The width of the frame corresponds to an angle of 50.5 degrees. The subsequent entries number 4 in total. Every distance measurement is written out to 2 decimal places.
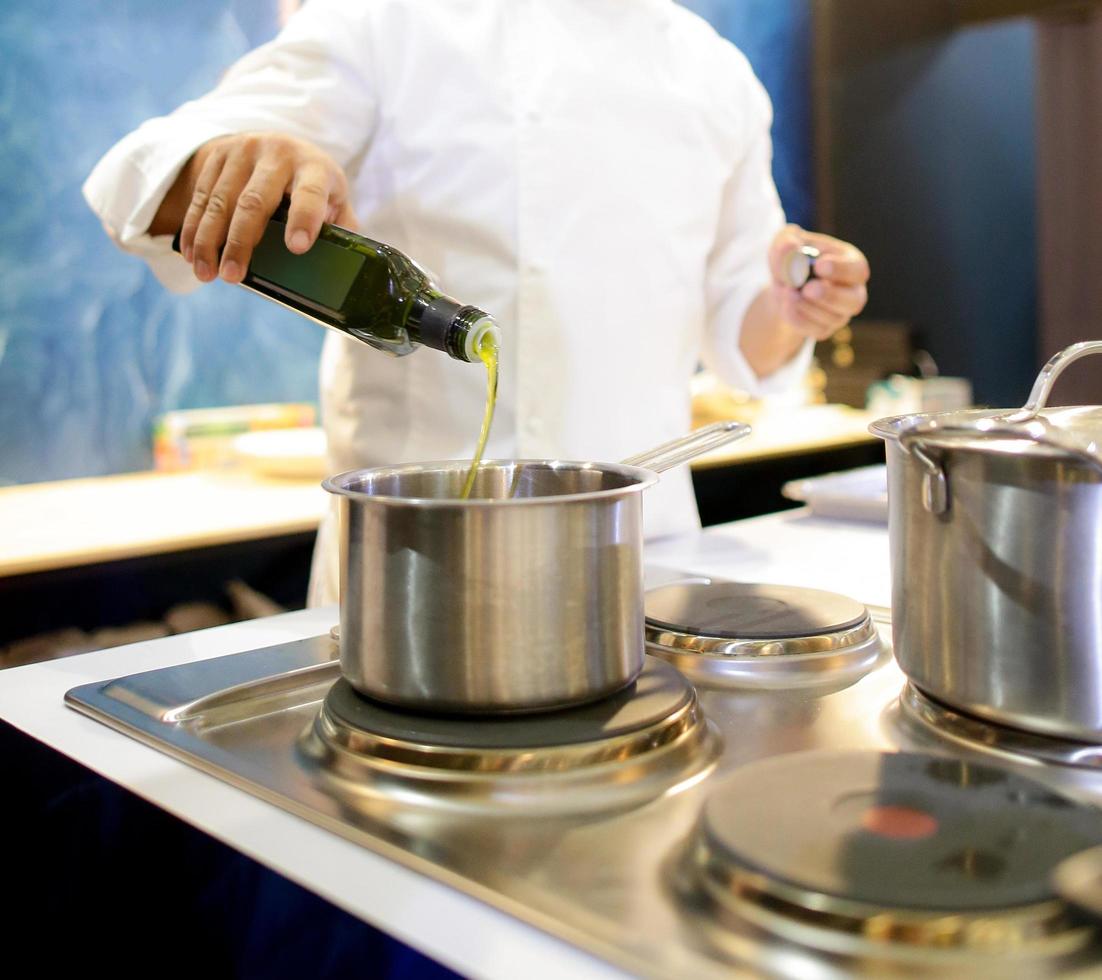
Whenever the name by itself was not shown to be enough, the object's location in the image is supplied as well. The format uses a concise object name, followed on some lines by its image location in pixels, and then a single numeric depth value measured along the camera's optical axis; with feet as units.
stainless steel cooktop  1.34
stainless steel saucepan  1.93
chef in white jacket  4.72
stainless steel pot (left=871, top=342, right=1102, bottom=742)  1.80
